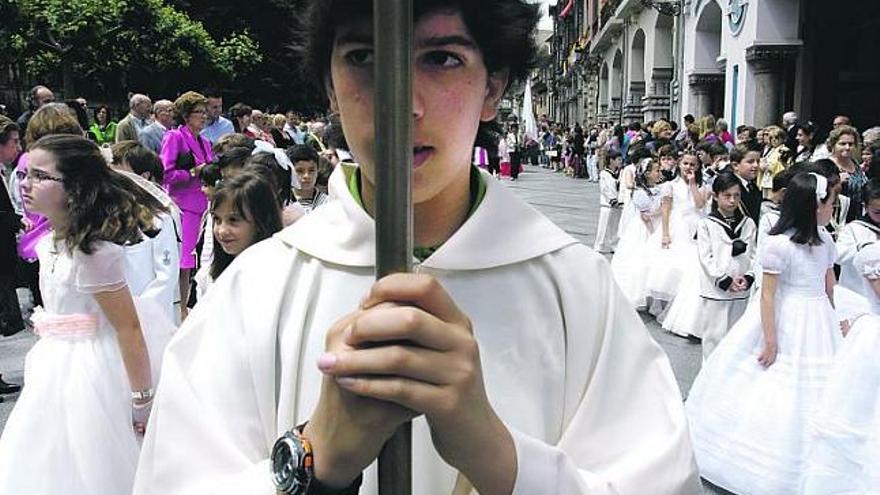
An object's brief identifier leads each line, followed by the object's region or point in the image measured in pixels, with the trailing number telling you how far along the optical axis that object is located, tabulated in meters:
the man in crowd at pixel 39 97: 8.80
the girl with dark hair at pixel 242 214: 3.61
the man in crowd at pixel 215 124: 8.51
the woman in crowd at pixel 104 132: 10.94
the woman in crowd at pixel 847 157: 7.01
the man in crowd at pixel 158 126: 8.08
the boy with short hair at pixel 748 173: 6.37
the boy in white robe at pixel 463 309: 1.19
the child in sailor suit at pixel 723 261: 5.95
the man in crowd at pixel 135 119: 8.65
